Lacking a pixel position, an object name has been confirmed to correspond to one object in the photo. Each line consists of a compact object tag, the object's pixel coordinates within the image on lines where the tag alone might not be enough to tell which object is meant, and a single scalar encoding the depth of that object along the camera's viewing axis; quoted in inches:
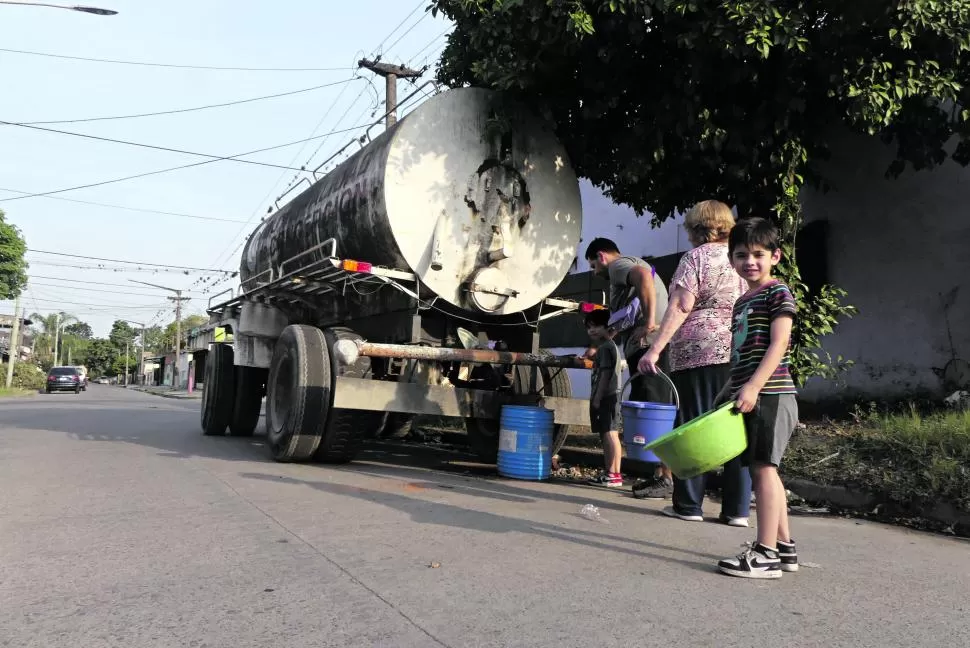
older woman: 163.9
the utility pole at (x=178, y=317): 2106.5
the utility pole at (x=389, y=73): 674.2
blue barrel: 228.8
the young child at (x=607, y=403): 220.1
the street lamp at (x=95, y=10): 387.2
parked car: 1465.3
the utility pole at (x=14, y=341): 1448.5
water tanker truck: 230.8
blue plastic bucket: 170.9
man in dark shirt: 195.8
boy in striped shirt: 120.8
